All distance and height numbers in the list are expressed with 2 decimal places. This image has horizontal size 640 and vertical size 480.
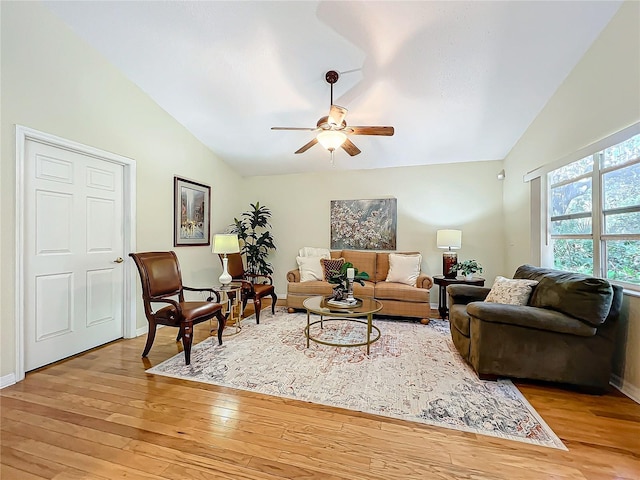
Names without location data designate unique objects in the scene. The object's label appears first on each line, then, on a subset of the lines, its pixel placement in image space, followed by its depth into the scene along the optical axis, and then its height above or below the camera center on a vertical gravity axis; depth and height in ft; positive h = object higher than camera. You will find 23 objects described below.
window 7.31 +0.81
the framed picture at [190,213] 13.01 +1.29
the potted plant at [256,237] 16.97 +0.15
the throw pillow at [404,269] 14.09 -1.46
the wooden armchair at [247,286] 12.63 -2.20
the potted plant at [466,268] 13.33 -1.31
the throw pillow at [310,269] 15.20 -1.59
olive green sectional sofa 6.85 -2.38
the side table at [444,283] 12.70 -1.98
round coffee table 9.06 -2.33
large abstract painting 16.19 +0.93
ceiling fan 8.37 +3.46
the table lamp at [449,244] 13.65 -0.19
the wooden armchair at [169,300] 8.47 -1.99
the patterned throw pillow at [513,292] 8.36 -1.56
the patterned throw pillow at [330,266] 14.73 -1.38
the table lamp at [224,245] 12.17 -0.25
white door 8.12 -0.46
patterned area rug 6.08 -3.76
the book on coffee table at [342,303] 9.86 -2.26
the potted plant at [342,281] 10.18 -1.49
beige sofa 12.86 -2.35
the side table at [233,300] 11.25 -2.72
